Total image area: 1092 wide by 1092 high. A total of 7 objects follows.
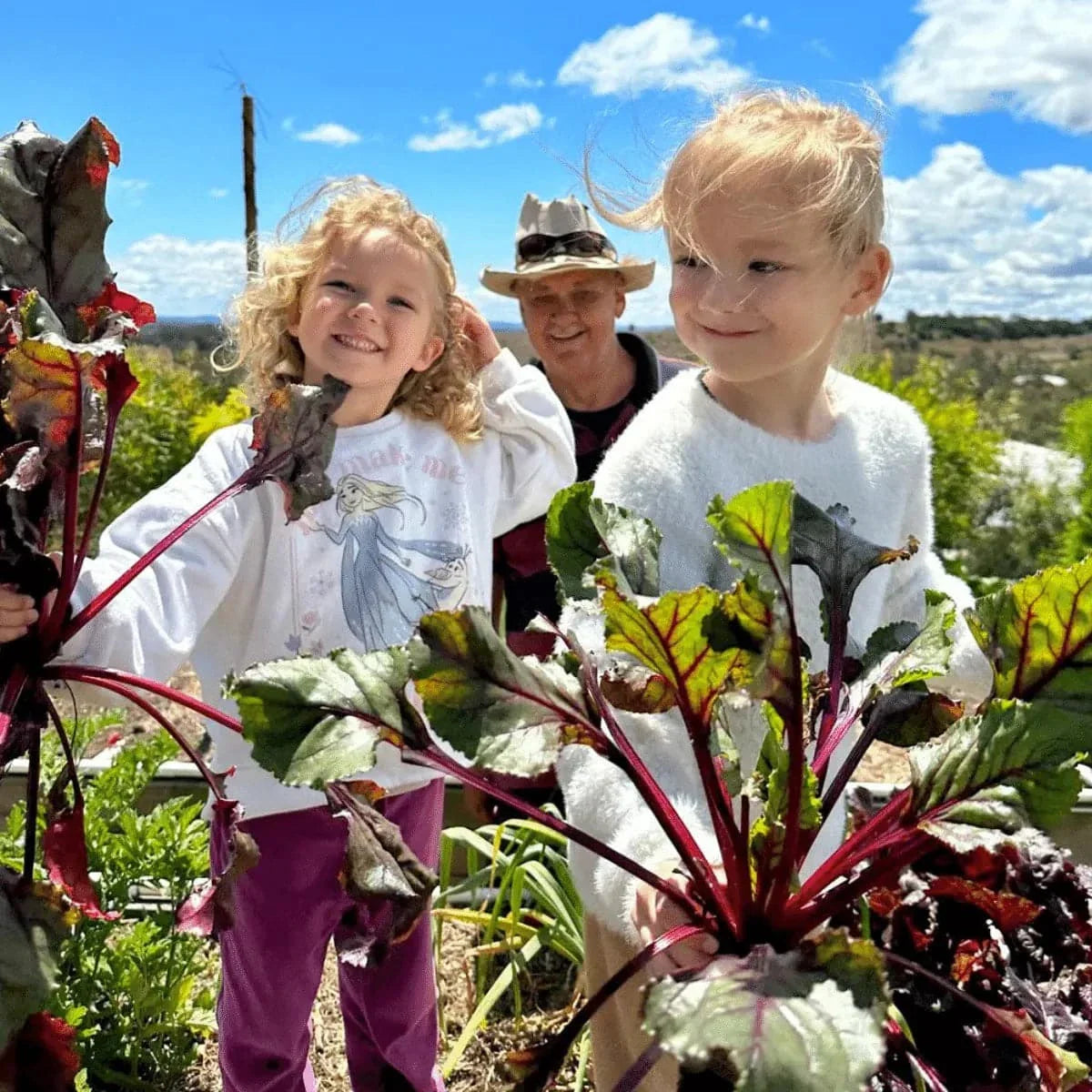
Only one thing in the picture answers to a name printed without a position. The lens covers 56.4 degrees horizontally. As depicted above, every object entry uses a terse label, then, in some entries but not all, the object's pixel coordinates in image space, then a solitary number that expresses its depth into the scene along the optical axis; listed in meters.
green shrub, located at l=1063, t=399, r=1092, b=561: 4.05
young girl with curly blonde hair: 1.54
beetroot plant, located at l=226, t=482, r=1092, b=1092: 0.65
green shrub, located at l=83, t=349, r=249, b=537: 5.11
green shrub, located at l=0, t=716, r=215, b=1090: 1.78
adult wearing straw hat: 2.53
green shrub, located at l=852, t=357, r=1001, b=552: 5.44
